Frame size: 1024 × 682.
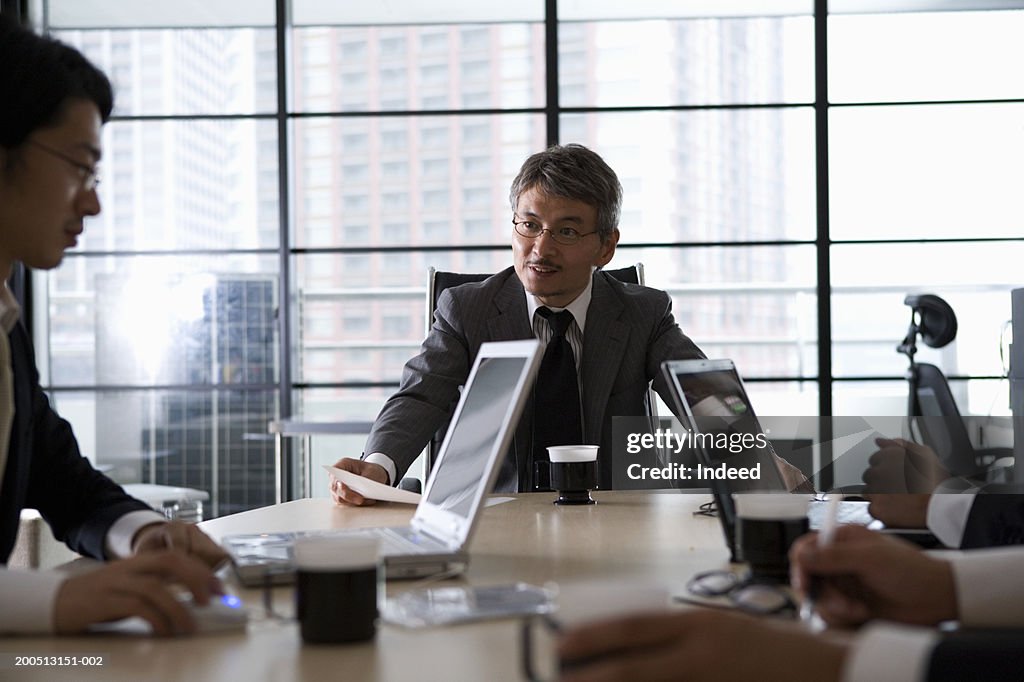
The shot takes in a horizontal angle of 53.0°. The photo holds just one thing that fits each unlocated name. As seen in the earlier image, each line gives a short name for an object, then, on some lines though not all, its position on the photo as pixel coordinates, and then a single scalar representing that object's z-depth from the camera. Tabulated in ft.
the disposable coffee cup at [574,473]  6.16
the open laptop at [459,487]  3.95
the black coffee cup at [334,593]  3.06
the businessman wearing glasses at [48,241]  4.18
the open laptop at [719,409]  5.15
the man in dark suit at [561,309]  7.66
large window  16.35
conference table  2.83
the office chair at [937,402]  14.11
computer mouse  3.18
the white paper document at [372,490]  6.05
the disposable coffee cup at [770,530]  3.83
